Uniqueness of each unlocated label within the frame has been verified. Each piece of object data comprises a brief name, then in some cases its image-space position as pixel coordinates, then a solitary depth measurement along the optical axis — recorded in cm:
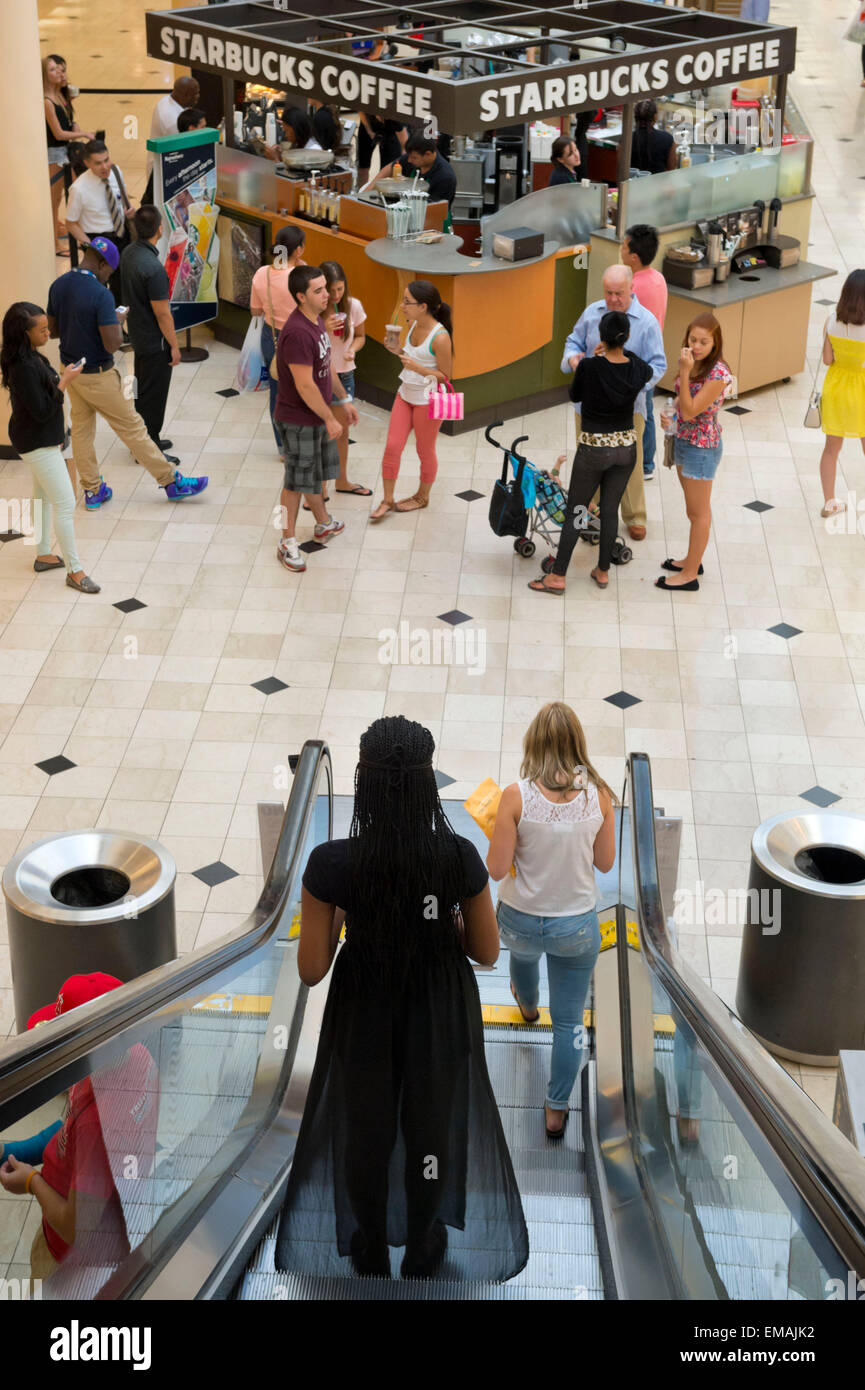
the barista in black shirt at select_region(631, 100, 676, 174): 1181
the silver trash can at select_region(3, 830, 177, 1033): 472
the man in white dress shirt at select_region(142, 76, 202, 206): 1141
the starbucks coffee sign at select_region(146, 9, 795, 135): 912
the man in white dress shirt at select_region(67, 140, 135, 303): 1029
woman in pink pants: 812
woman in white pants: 700
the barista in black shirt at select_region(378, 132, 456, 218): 1108
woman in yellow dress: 810
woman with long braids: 304
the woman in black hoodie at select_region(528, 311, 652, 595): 721
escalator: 262
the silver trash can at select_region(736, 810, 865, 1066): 493
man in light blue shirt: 753
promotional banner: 1031
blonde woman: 407
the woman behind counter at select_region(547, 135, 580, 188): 1142
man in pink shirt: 798
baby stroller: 795
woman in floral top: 733
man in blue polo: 773
